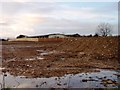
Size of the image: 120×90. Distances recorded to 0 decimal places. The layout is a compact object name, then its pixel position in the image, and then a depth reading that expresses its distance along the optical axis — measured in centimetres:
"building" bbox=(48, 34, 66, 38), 3825
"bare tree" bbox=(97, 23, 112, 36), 3382
